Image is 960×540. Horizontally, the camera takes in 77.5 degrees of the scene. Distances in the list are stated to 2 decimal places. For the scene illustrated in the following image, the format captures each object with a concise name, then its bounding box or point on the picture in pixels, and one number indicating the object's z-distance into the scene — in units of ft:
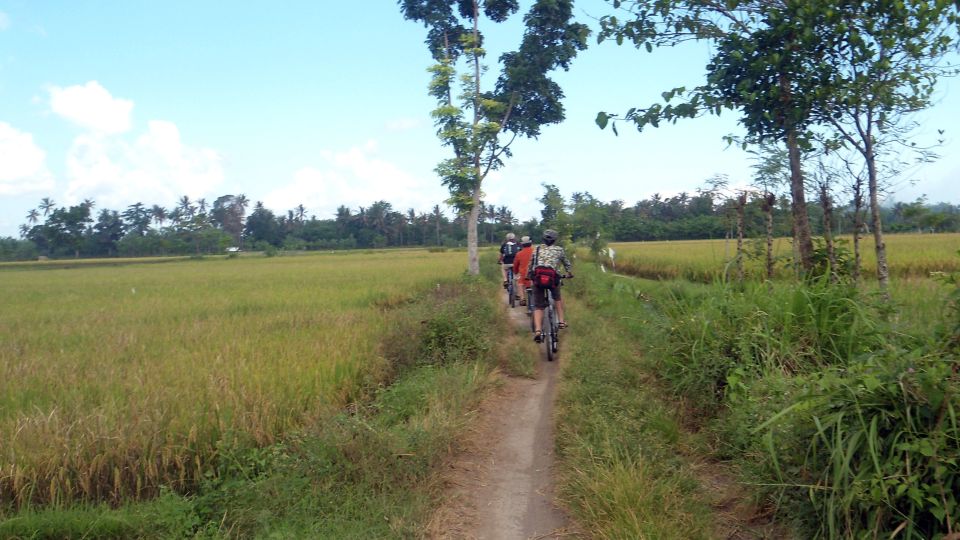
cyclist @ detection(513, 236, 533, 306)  32.63
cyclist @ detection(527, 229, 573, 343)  26.48
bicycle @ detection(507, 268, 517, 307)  42.39
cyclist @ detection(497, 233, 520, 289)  43.27
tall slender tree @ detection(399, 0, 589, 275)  53.72
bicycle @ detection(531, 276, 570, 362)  26.16
